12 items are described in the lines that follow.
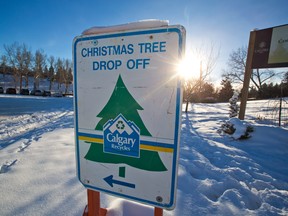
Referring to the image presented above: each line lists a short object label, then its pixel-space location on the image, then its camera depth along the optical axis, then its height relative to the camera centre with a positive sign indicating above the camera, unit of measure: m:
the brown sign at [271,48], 5.38 +1.73
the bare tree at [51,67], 46.16 +6.07
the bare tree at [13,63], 34.88 +5.31
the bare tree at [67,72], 45.82 +4.79
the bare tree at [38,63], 38.19 +5.93
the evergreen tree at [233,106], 10.07 -0.79
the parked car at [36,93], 32.34 -1.28
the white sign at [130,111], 0.85 -0.13
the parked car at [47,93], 32.72 -1.25
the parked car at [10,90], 30.13 -0.91
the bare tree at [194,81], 12.11 +0.96
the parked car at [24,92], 30.95 -1.13
